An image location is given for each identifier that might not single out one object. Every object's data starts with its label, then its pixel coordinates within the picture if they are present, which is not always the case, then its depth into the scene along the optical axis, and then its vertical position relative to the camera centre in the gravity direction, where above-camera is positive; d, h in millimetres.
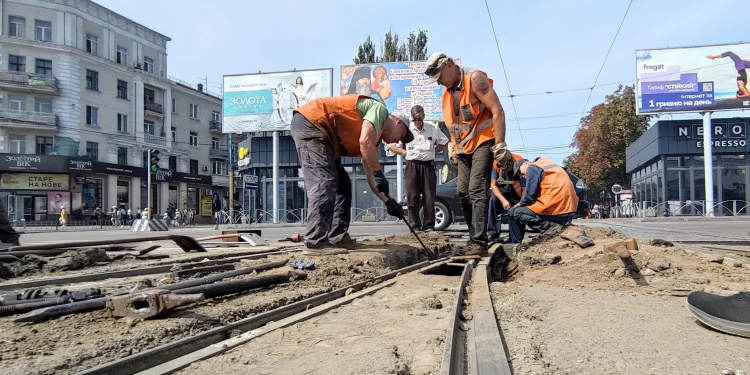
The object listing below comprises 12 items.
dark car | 10086 -204
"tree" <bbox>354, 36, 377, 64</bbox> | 37594 +11712
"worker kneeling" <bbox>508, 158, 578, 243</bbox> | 5250 -63
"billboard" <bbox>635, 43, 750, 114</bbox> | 25078 +6268
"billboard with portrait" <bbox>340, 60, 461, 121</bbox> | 26516 +6382
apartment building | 33031 +7218
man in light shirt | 6543 +401
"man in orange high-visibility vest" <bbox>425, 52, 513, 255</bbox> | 4570 +730
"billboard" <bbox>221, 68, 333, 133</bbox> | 27547 +6206
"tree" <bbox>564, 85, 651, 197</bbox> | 35750 +4663
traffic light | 20139 +1776
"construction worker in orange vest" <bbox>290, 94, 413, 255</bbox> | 4082 +477
